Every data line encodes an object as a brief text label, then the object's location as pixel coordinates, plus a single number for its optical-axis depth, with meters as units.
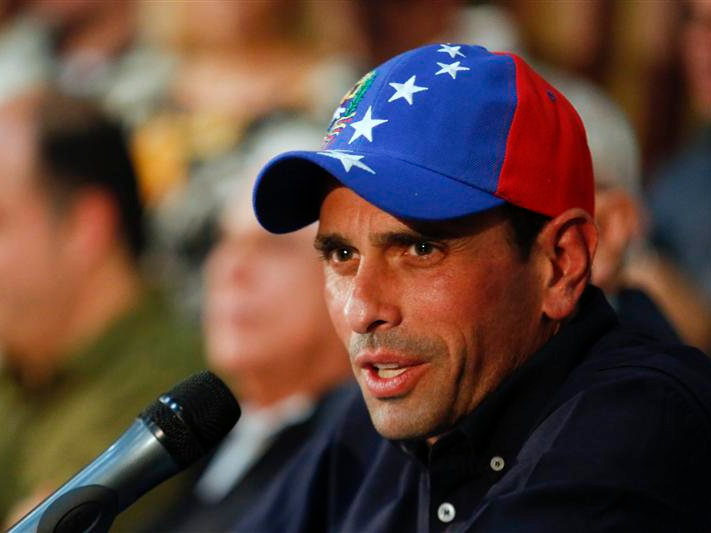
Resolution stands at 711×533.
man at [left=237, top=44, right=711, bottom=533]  2.65
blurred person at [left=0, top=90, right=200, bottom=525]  7.21
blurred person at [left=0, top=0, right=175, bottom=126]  7.69
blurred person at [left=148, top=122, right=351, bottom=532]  5.98
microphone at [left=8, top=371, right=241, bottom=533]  2.44
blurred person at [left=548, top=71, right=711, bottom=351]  4.89
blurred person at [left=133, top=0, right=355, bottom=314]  7.09
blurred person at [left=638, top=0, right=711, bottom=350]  5.57
